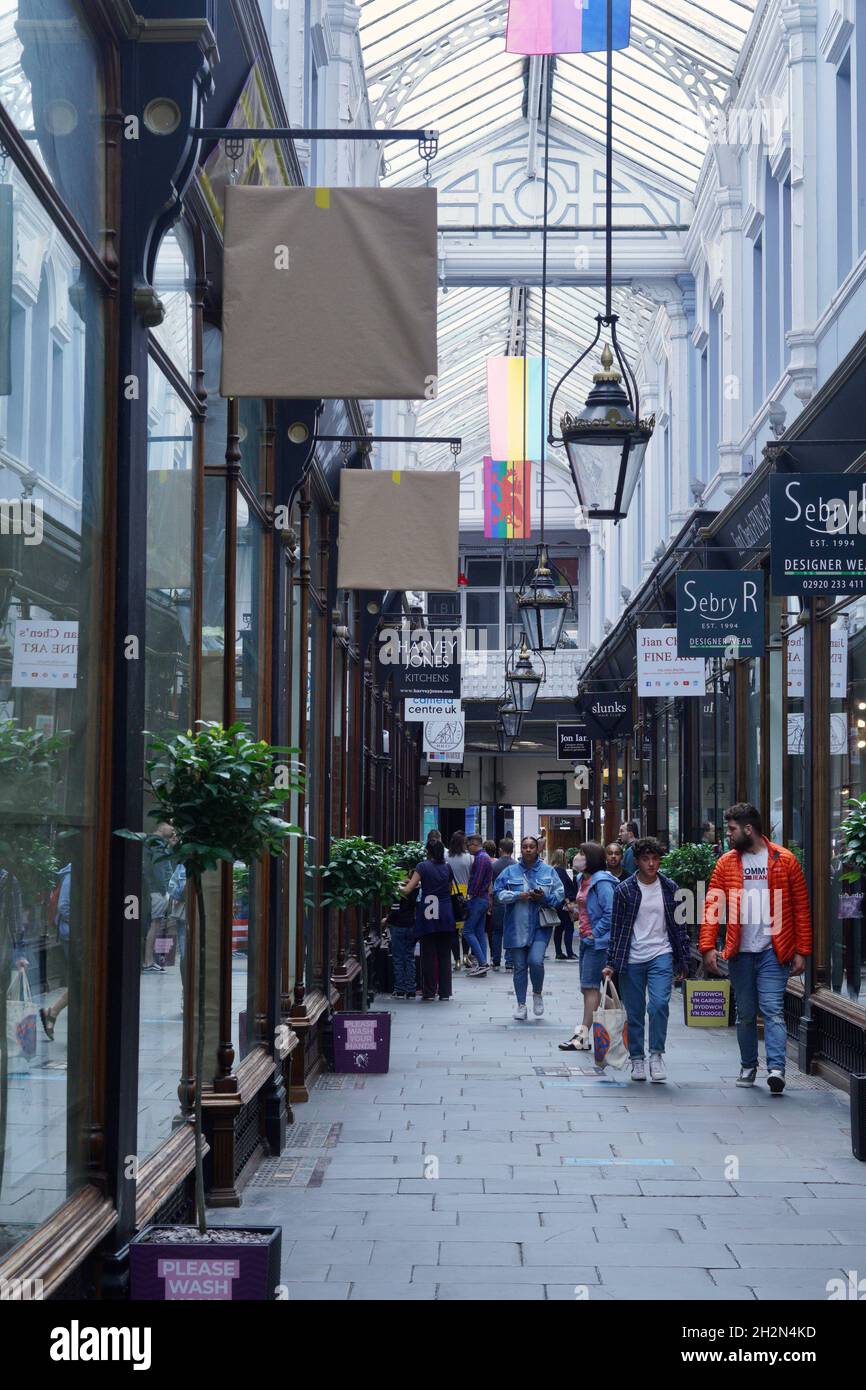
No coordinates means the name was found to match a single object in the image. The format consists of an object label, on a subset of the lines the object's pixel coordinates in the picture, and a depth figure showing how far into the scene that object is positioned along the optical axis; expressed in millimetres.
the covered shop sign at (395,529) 10711
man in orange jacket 11180
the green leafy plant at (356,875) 12930
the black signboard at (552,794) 49125
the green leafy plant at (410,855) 19547
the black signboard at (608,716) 29766
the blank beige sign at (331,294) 6195
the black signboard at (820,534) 10297
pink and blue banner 10133
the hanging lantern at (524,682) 24184
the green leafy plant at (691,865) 17016
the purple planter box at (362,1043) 11961
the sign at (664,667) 17906
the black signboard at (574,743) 35781
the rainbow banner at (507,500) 24891
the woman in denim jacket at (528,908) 15484
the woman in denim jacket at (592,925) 13195
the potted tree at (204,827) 4914
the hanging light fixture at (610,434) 9023
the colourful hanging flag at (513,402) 23172
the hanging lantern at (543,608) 17953
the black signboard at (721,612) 14438
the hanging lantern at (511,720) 28202
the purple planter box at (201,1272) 4848
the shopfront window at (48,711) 4418
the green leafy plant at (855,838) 8541
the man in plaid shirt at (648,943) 11648
